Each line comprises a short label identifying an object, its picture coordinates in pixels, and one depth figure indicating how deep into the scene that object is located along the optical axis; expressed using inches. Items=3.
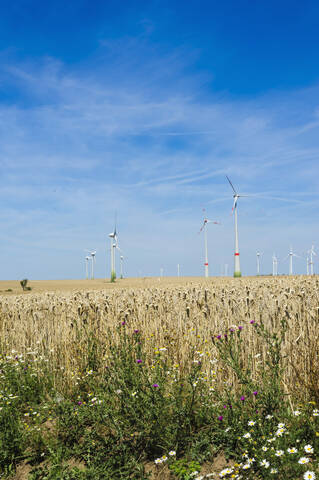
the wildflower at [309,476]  130.6
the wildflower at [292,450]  145.6
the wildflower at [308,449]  144.9
